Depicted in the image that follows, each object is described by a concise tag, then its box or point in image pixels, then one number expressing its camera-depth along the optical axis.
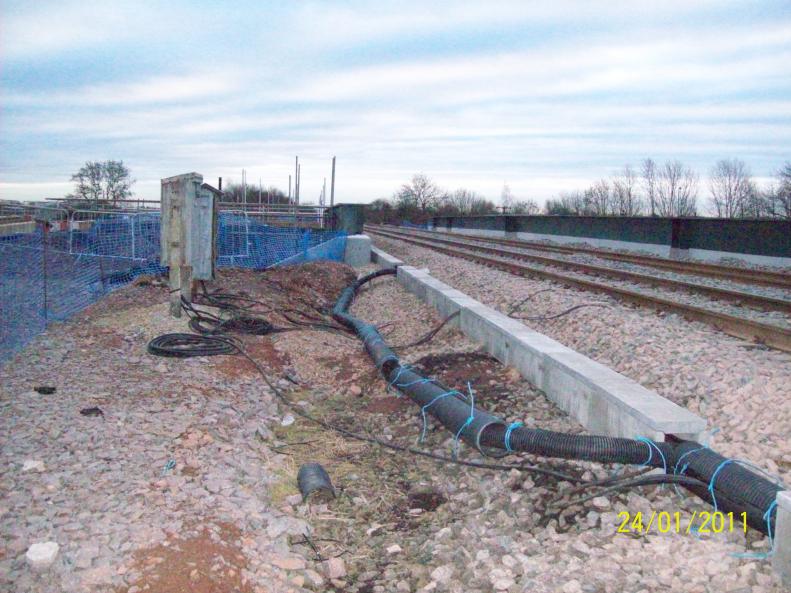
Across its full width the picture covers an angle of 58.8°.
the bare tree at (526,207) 80.56
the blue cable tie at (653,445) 4.68
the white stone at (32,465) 4.80
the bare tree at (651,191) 65.50
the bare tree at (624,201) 66.00
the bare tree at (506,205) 84.41
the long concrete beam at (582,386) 4.87
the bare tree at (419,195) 99.41
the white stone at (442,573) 4.18
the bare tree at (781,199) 42.59
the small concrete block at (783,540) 3.60
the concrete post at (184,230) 10.04
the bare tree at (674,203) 62.38
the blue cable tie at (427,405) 6.57
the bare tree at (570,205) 71.75
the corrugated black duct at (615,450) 4.09
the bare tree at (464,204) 87.88
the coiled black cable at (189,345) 8.26
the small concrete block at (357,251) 24.59
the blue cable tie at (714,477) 4.29
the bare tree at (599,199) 70.43
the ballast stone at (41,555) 3.79
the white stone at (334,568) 4.32
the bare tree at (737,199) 52.38
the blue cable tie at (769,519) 3.84
